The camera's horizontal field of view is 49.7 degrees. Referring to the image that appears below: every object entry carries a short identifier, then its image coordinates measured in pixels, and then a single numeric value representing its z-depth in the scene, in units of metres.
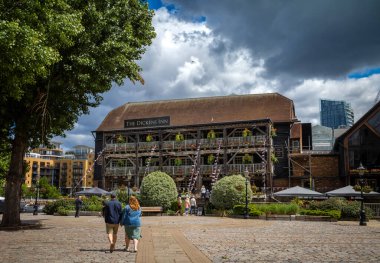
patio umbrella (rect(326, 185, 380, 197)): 28.27
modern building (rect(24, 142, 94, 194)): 127.14
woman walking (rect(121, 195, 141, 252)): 10.14
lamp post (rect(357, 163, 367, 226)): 20.34
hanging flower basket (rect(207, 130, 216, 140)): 44.00
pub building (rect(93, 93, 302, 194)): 42.44
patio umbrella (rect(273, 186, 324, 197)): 28.67
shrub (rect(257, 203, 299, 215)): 24.83
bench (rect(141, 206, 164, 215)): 27.05
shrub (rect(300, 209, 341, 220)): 22.97
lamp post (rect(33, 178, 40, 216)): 29.79
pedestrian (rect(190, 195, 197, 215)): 30.30
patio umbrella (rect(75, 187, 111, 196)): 33.44
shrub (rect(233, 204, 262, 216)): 24.80
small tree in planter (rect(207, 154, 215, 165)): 43.43
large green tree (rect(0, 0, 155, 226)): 12.32
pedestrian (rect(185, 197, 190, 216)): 28.53
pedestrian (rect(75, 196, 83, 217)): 26.36
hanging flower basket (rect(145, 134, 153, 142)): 46.34
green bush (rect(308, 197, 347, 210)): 24.00
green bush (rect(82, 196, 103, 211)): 29.38
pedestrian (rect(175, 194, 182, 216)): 28.31
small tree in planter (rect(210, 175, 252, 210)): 27.11
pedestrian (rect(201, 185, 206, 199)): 34.73
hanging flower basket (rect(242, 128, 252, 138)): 42.44
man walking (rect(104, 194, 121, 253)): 10.47
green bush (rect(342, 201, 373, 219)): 23.47
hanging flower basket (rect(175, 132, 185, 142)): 44.72
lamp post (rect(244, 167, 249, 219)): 24.56
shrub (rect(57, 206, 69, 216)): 28.14
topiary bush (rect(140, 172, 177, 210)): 28.95
